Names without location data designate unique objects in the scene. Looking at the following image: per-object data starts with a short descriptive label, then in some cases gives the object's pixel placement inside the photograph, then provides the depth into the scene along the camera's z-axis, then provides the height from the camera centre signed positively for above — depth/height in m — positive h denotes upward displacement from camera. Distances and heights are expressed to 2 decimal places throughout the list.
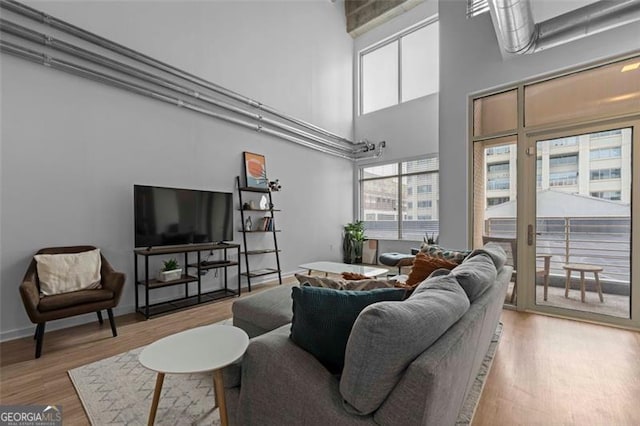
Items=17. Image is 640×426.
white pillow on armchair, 2.70 -0.59
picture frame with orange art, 4.80 +0.65
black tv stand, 3.44 -0.86
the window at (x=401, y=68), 6.29 +3.22
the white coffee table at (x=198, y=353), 1.26 -0.67
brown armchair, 2.41 -0.78
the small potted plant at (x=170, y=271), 3.53 -0.75
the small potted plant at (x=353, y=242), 6.83 -0.76
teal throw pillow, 1.23 -0.46
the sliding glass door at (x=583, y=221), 3.21 -0.14
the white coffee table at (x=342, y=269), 3.93 -0.83
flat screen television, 3.46 -0.08
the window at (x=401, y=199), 6.35 +0.24
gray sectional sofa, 0.99 -0.61
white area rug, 1.70 -1.20
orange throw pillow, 2.30 -0.46
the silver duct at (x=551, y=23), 2.84 +1.92
